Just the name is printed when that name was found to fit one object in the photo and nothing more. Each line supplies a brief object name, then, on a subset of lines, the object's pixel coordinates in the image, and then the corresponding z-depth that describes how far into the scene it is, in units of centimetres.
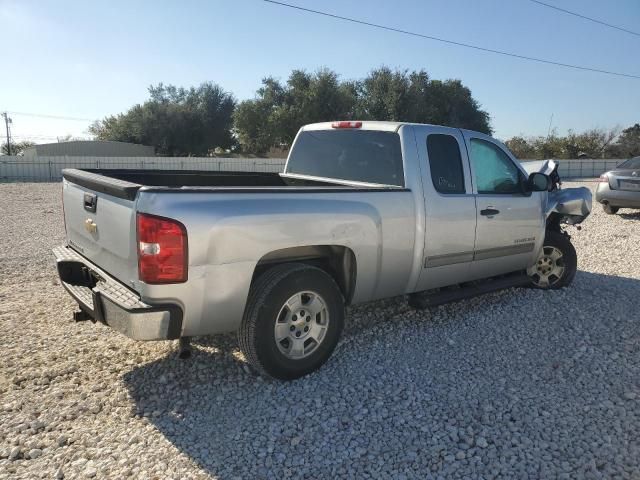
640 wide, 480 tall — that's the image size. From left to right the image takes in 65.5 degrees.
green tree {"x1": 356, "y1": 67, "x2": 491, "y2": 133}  4428
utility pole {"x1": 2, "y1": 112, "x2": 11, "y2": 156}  6225
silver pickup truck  306
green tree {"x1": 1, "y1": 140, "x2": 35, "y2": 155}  5805
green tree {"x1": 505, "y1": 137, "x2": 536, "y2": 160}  4588
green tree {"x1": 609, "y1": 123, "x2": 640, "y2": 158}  4707
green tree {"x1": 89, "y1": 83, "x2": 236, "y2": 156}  4769
